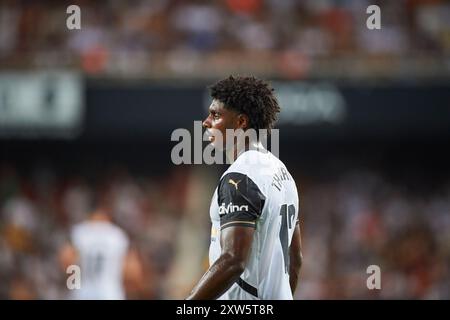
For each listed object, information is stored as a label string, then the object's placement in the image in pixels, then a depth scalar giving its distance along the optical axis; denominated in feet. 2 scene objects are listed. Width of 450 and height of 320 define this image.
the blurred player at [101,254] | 78.02
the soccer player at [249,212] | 29.19
